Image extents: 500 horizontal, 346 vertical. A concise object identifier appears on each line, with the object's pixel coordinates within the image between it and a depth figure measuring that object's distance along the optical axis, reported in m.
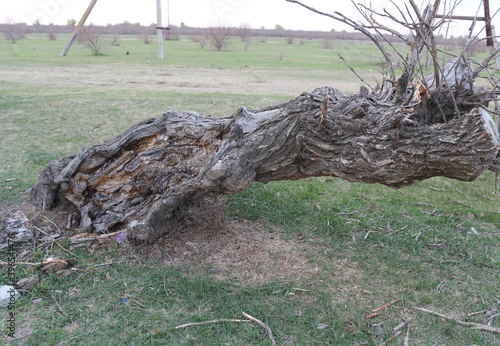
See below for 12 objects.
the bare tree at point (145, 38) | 35.59
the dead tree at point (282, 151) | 3.21
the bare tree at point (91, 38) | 24.59
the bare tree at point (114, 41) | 31.47
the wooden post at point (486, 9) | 5.74
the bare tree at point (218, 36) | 29.72
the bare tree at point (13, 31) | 33.67
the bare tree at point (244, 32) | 35.47
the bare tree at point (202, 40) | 31.45
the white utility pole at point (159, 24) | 19.16
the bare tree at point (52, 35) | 37.92
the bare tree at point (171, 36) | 40.94
